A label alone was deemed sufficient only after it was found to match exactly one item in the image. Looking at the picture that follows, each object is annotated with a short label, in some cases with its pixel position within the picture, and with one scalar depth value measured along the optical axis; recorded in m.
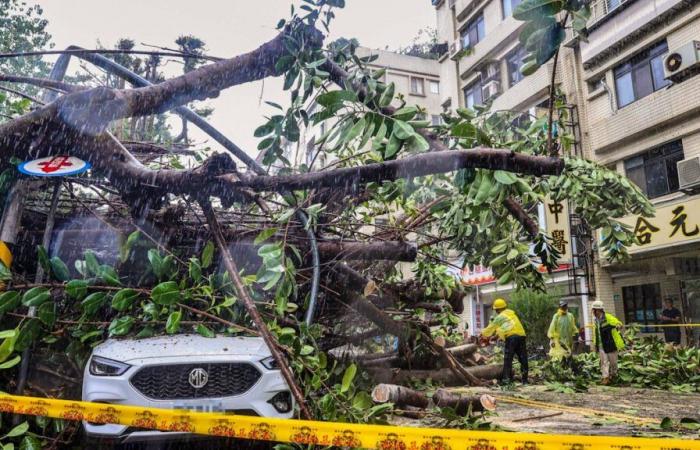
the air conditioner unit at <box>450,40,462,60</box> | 24.18
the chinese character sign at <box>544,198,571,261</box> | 16.33
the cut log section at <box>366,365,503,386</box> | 7.64
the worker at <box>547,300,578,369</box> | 10.94
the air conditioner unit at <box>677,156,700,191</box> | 12.83
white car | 3.73
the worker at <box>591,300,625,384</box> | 9.52
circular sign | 4.42
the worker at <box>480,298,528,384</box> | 9.79
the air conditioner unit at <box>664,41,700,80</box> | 13.09
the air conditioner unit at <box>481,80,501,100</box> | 21.42
